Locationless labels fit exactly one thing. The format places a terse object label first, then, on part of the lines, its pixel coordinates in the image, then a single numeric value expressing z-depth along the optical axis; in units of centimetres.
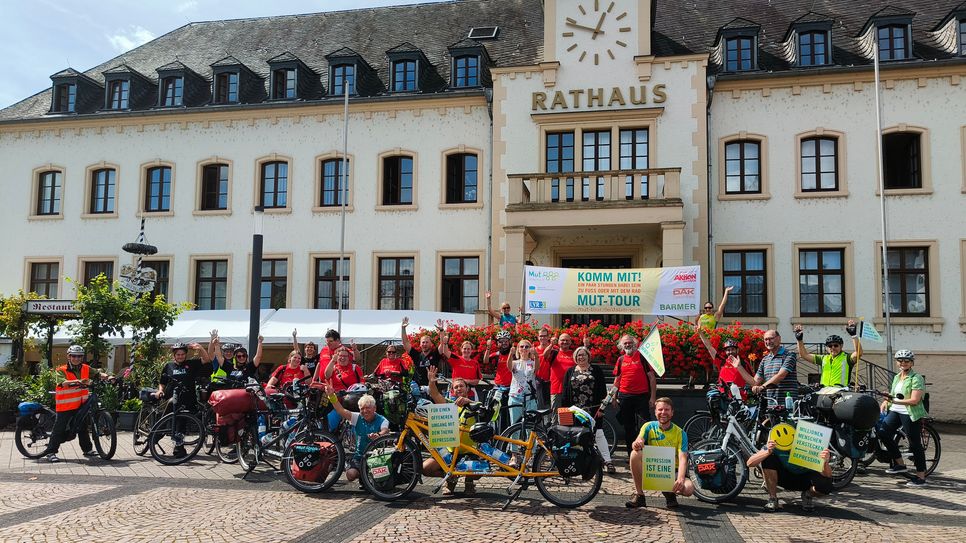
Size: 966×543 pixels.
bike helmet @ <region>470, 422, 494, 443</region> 775
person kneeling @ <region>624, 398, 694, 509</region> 733
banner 1441
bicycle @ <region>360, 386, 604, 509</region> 744
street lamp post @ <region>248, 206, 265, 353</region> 1270
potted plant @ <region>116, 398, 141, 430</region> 1321
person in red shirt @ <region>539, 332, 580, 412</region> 991
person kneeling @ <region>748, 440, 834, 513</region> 727
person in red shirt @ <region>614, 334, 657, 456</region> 930
